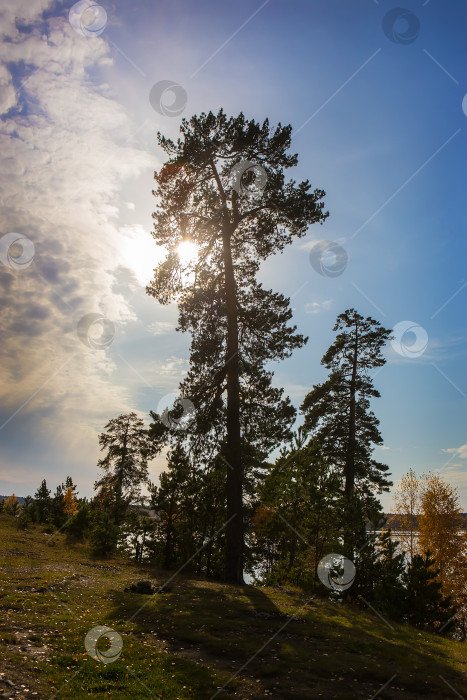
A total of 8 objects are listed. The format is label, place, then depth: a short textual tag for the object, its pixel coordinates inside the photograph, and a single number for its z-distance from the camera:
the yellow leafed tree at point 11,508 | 39.79
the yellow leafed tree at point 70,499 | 53.96
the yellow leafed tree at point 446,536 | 34.34
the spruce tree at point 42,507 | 33.67
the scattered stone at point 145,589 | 13.05
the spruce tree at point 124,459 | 38.84
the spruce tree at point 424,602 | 13.70
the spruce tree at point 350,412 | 27.19
